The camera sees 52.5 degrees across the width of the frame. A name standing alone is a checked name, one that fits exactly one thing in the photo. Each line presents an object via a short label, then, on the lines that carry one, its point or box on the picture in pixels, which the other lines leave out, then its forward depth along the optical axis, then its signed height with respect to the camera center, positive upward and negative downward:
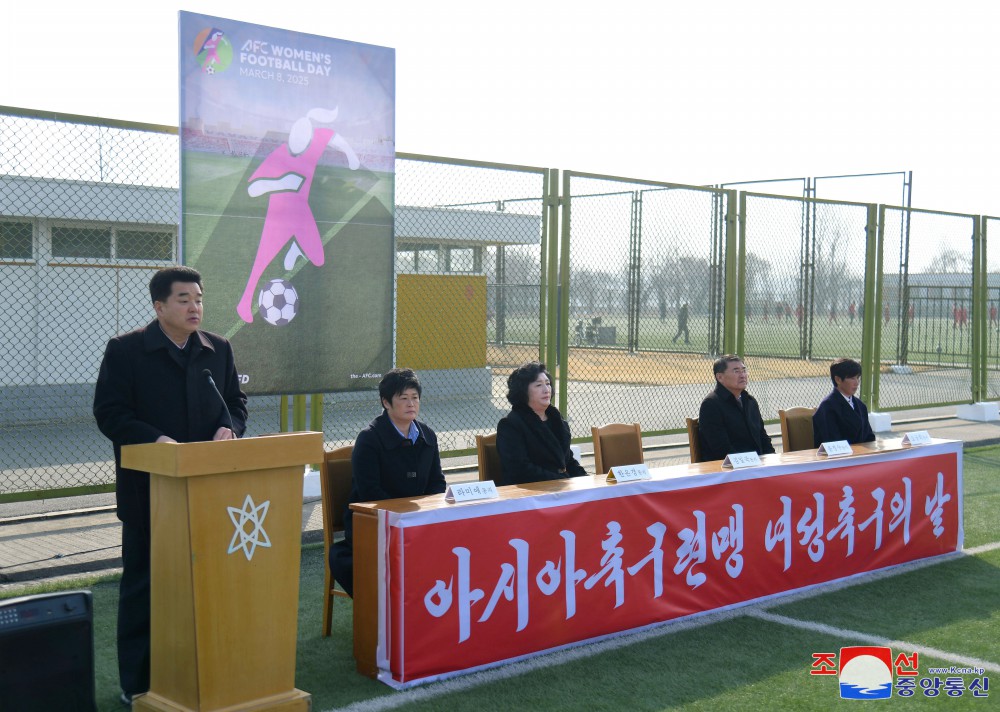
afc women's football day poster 6.20 +0.81
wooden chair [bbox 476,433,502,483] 5.72 -0.75
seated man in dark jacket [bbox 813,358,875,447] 7.02 -0.61
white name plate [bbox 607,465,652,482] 4.92 -0.73
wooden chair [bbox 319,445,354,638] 4.86 -0.84
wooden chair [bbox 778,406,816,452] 7.22 -0.75
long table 4.13 -1.09
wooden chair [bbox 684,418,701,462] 6.74 -0.78
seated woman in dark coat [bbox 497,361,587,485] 5.45 -0.58
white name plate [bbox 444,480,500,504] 4.32 -0.73
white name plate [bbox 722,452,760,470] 5.44 -0.73
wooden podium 3.43 -0.86
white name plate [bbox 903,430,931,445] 6.43 -0.72
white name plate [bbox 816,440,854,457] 5.96 -0.74
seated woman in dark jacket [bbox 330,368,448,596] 4.66 -0.63
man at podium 3.92 -0.31
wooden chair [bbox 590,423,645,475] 6.25 -0.77
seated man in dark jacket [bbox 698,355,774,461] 6.59 -0.62
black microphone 3.90 -0.26
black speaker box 3.41 -1.14
